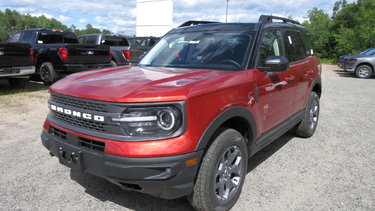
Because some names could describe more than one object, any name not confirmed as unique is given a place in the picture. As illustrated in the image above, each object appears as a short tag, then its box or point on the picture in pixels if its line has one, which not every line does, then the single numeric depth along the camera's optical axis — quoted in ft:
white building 80.48
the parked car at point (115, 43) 36.58
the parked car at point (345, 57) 53.35
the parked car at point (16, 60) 25.25
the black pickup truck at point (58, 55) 28.86
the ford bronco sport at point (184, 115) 7.07
